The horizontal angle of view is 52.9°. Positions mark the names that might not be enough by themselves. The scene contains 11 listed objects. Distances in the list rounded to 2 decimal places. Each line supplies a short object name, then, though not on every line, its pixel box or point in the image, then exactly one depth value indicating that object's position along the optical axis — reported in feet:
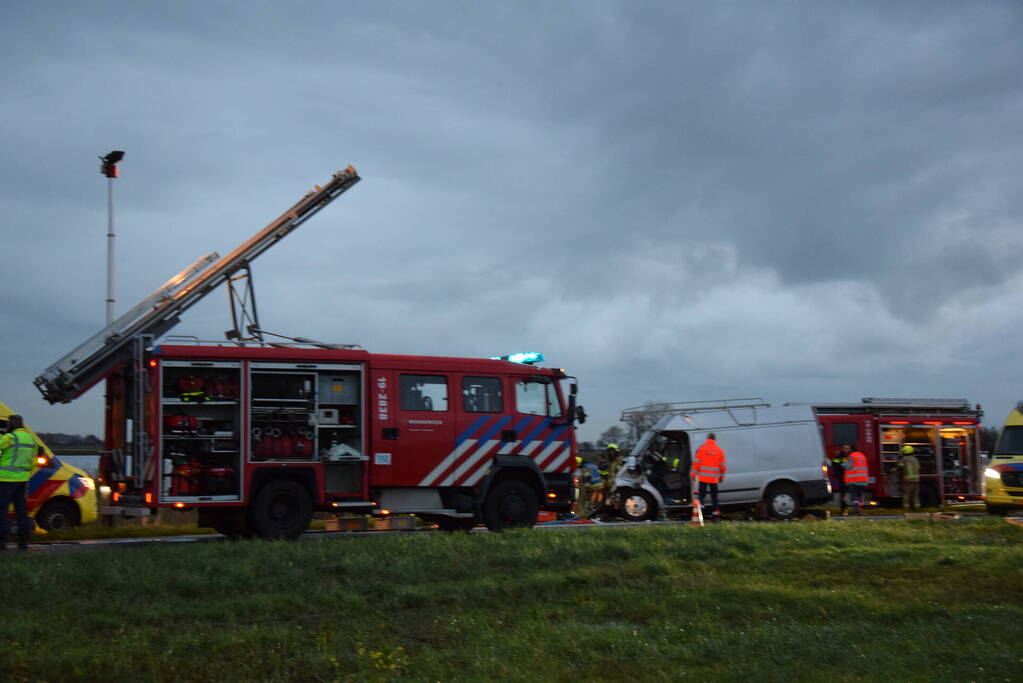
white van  67.46
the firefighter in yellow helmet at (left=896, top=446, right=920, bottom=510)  80.79
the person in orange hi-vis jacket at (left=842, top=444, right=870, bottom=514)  73.41
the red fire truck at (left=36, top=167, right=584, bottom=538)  45.88
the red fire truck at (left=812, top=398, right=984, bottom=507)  84.58
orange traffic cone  58.39
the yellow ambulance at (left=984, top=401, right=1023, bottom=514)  66.85
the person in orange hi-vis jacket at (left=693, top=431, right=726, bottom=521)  61.16
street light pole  71.82
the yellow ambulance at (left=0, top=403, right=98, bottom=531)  53.88
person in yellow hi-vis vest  43.19
